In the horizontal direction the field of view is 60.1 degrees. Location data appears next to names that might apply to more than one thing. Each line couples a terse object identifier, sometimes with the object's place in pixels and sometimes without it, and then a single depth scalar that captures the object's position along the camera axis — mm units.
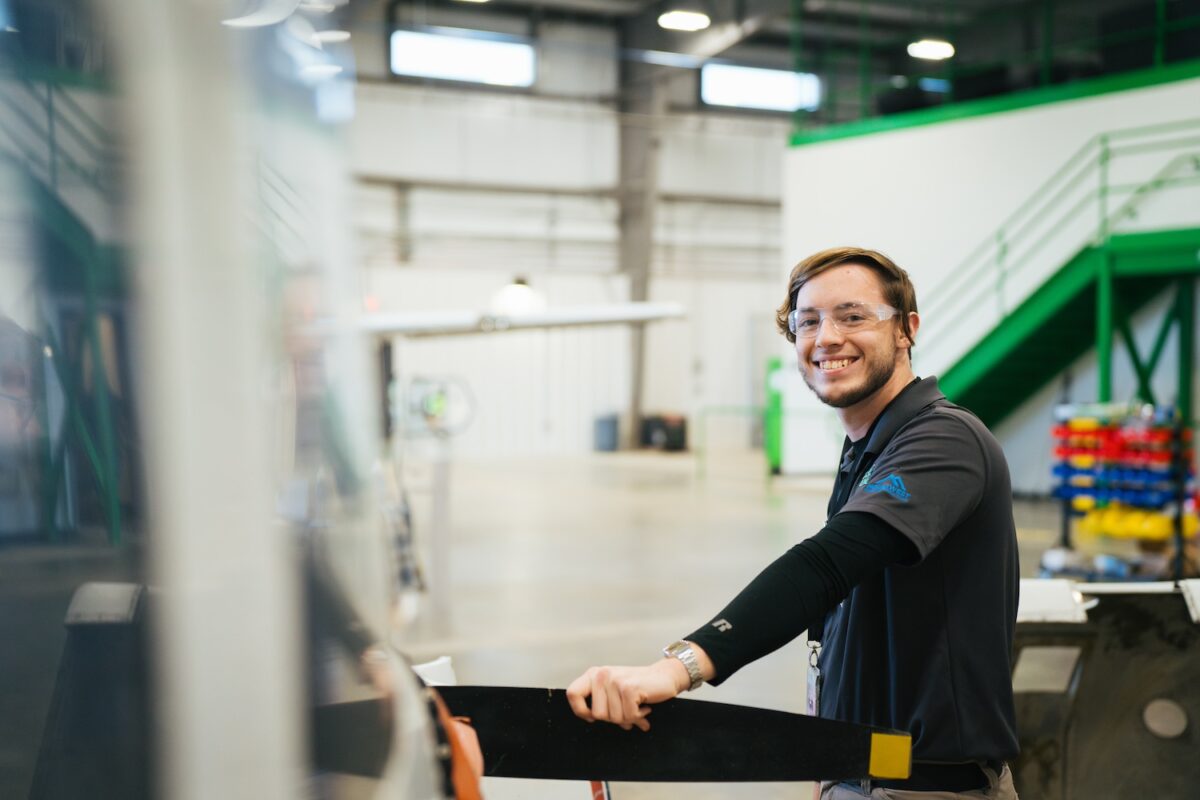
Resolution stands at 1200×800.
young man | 1501
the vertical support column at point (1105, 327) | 10039
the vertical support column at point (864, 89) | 12930
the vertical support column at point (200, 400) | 656
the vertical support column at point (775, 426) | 14656
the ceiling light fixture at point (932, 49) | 14344
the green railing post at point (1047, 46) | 11844
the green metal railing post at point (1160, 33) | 10703
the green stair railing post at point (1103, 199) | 10203
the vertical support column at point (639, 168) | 20594
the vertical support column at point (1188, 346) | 11117
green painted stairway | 10070
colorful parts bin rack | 7535
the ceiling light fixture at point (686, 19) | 13766
